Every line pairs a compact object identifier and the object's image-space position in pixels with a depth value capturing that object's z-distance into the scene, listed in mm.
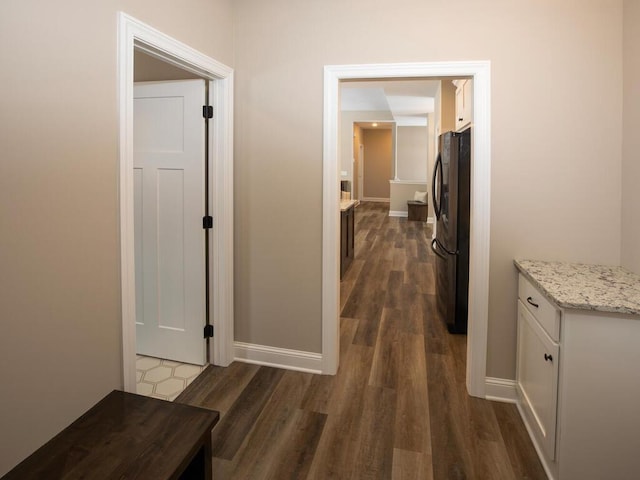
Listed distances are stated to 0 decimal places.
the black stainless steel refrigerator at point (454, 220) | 3143
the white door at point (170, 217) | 2654
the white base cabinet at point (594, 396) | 1622
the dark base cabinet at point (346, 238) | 5129
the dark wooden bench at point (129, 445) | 1219
